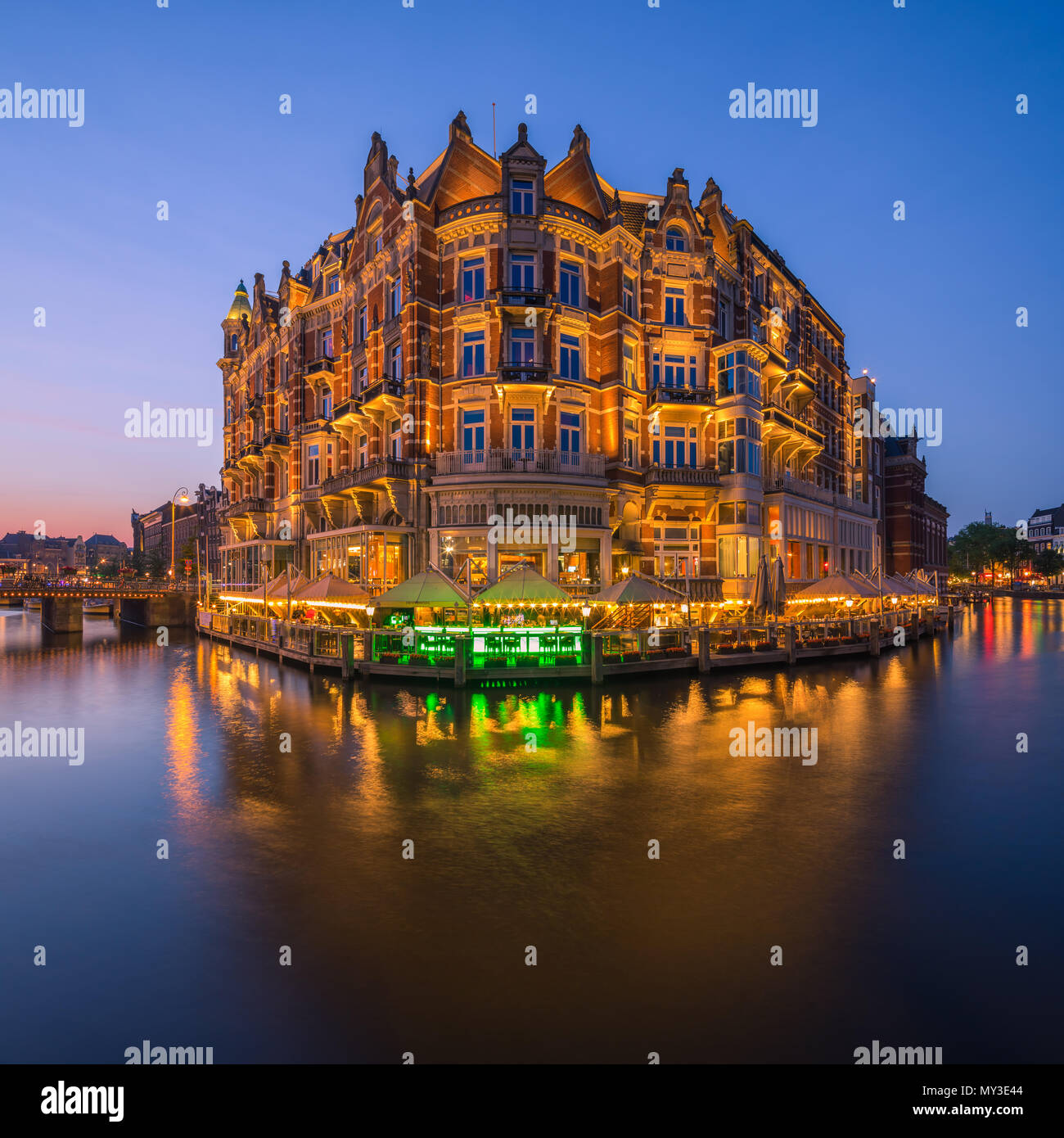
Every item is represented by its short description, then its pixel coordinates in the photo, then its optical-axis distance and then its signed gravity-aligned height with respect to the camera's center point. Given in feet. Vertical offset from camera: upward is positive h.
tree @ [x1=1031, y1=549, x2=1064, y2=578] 412.98 +0.96
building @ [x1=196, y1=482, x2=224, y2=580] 306.74 +24.63
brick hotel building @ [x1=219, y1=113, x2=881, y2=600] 101.65 +35.31
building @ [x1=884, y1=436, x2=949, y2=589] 255.09 +23.67
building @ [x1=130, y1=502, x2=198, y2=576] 371.15 +33.97
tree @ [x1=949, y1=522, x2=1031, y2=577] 391.24 +10.20
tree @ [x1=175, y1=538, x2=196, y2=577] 350.23 +14.18
